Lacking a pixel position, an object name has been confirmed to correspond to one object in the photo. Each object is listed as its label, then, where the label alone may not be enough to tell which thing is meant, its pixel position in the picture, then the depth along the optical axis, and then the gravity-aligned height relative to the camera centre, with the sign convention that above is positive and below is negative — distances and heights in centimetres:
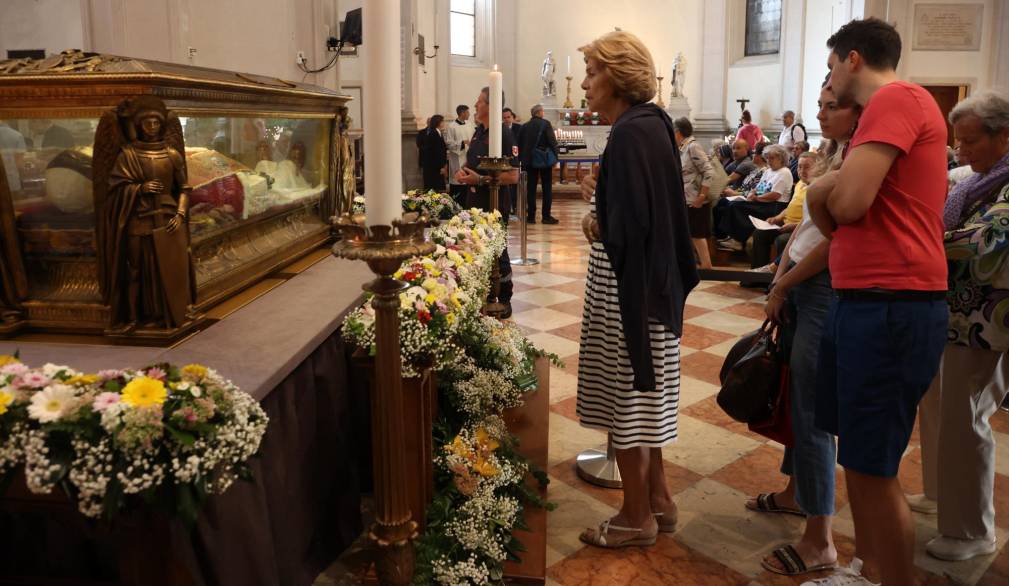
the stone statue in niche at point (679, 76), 2002 +203
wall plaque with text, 1474 +239
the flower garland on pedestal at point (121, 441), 160 -58
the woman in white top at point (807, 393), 279 -83
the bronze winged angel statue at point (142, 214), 227 -16
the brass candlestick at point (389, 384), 171 -53
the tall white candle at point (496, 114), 455 +24
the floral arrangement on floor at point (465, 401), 254 -109
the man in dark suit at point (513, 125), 1217 +51
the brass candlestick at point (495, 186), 464 -18
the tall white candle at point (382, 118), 175 +9
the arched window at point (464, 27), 1872 +306
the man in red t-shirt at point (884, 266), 217 -30
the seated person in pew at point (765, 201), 873 -47
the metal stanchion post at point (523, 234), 907 -87
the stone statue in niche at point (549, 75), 1939 +198
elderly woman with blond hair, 270 -43
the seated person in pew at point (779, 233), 739 -72
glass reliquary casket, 230 -9
